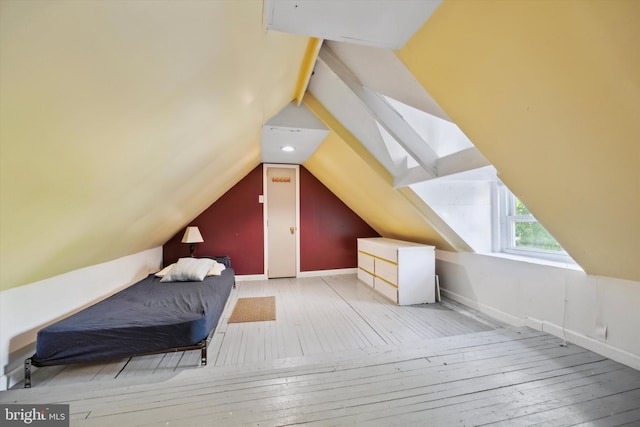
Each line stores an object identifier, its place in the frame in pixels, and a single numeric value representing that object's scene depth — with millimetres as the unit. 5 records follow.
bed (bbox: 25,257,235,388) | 1647
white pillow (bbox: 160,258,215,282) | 2990
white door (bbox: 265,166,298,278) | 4566
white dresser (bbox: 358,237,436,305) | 3141
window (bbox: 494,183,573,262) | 2490
